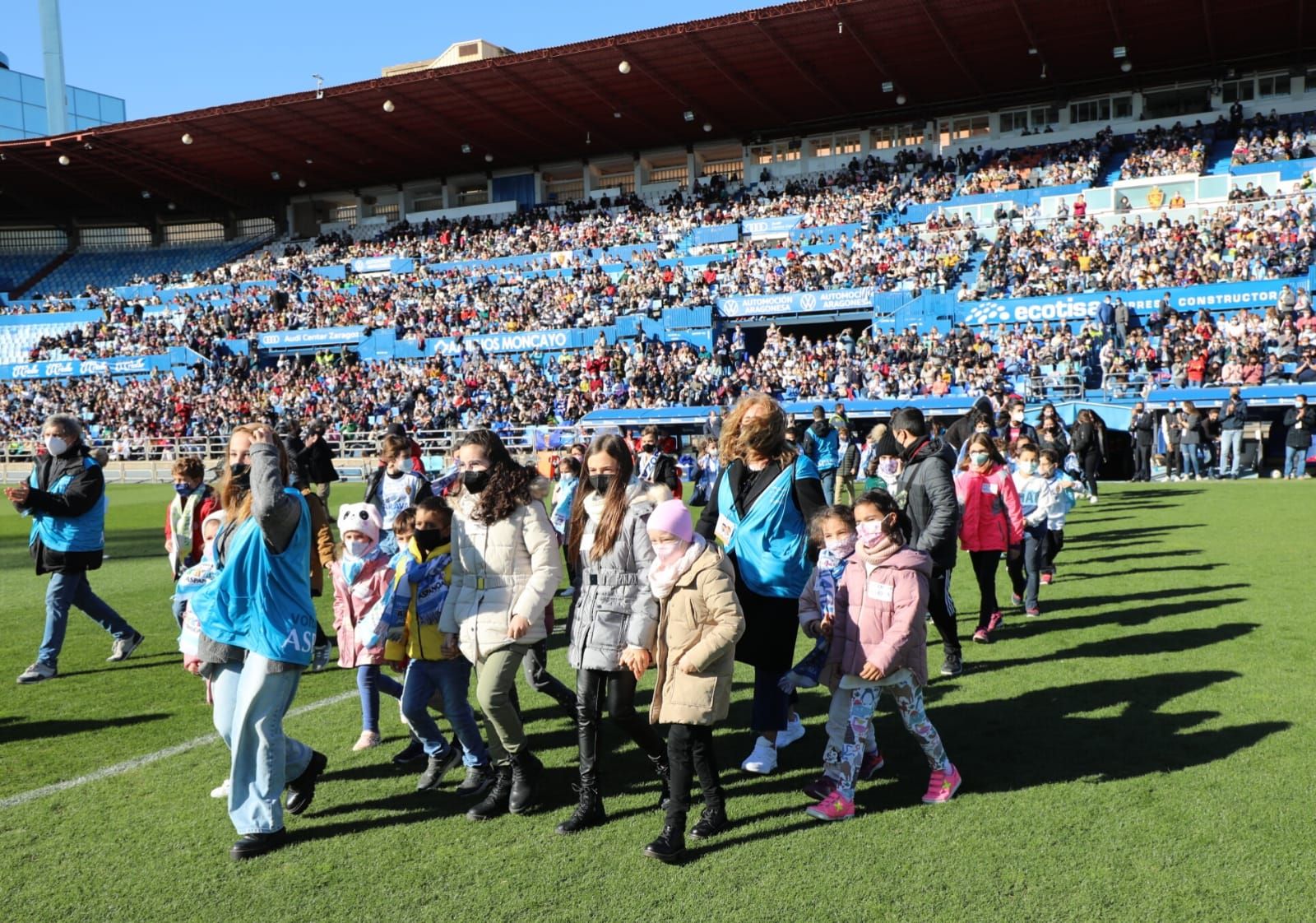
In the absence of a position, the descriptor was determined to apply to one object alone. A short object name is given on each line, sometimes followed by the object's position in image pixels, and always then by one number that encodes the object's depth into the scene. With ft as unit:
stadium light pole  197.57
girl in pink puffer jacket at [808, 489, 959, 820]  14.35
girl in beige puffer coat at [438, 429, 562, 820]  14.42
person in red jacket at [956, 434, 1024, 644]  25.39
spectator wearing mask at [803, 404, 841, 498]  44.50
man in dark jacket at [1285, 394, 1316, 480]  66.08
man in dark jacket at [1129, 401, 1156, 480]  70.49
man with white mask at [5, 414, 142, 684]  23.02
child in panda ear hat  17.35
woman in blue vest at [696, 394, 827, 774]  15.81
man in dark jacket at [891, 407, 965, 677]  20.94
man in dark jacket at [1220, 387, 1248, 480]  68.28
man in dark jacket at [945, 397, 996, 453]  32.68
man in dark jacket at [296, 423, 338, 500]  43.78
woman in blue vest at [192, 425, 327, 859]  13.67
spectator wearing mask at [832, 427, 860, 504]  51.06
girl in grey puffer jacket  14.19
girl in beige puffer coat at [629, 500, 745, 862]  13.37
